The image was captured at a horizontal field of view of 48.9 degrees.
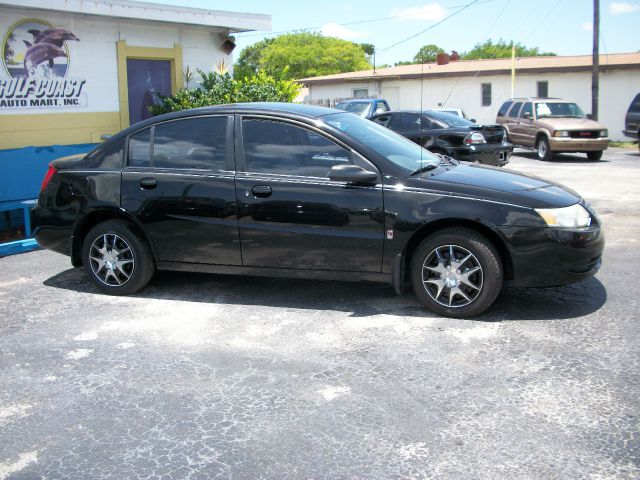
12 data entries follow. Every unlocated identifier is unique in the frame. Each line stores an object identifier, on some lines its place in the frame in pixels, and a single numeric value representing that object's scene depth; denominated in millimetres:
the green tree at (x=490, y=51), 69062
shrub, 11922
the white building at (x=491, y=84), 27938
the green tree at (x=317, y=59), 73938
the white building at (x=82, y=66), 10047
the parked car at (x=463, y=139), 14375
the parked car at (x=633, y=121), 20062
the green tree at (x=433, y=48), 91350
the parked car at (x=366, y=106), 20688
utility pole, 24922
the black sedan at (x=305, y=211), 5340
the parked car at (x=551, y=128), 19312
